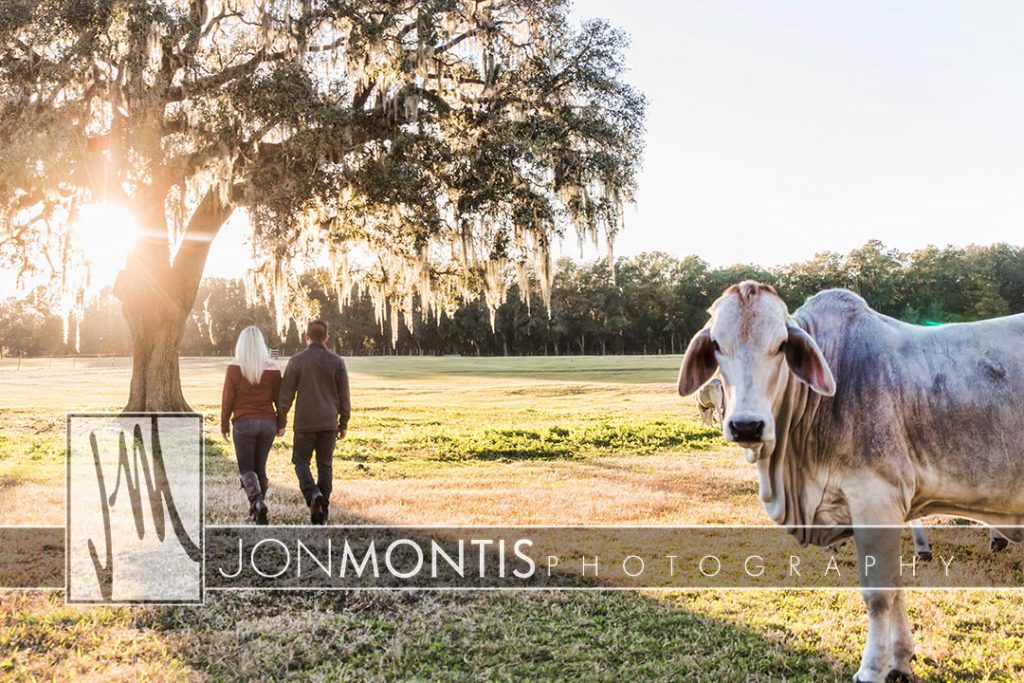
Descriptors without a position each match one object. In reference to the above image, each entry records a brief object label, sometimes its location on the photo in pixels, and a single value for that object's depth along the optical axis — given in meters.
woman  8.01
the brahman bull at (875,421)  3.73
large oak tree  15.22
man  8.05
